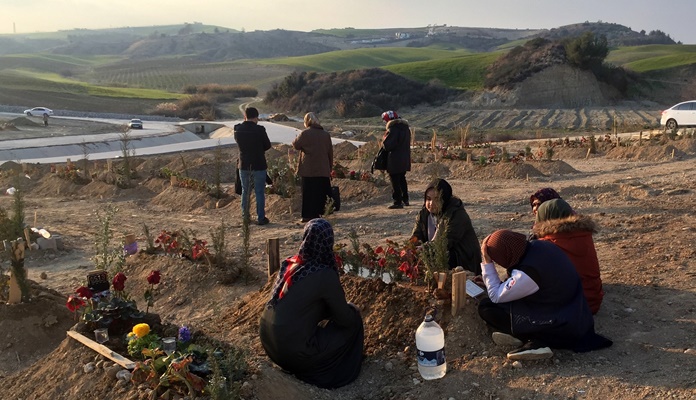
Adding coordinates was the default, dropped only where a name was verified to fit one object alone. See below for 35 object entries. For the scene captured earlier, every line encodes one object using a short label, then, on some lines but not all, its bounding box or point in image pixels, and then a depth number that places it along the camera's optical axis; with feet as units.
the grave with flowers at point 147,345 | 12.79
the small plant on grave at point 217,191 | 39.97
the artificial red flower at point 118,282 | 16.57
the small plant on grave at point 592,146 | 58.60
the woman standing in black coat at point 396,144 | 33.94
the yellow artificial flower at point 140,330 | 14.65
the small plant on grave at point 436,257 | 17.34
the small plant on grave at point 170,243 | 25.21
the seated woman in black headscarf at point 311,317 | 14.21
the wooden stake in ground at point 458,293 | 16.26
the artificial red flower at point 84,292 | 16.84
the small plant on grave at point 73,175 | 49.14
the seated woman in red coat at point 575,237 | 16.88
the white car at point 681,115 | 78.07
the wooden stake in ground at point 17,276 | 20.01
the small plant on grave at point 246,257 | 22.62
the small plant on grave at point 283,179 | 37.40
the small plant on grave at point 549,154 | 50.50
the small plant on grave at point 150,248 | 25.98
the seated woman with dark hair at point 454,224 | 19.29
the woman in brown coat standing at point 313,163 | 31.12
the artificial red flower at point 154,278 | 17.26
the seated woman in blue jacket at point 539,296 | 14.78
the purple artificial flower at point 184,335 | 14.53
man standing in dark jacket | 31.53
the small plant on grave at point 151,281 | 17.29
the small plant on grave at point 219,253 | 23.75
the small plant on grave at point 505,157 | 49.09
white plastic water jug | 14.49
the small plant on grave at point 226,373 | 11.87
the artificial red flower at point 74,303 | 17.08
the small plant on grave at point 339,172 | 42.88
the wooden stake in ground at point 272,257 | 21.01
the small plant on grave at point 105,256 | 19.39
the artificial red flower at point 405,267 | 18.17
